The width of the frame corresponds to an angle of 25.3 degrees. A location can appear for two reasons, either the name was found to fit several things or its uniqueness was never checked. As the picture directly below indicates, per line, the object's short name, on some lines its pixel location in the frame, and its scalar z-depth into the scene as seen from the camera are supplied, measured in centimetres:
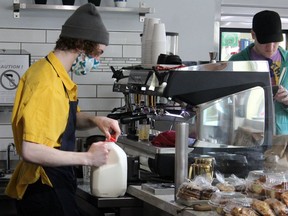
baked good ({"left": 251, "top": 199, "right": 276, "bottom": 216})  215
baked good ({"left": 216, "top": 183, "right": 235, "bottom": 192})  246
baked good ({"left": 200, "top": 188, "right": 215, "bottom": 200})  246
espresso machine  288
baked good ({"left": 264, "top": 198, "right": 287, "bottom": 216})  215
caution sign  428
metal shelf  426
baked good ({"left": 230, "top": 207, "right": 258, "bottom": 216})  214
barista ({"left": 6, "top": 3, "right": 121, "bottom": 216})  258
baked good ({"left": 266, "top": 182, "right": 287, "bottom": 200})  228
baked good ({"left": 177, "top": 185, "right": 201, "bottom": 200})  246
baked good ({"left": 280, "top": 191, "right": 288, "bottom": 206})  221
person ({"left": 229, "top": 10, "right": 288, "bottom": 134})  360
